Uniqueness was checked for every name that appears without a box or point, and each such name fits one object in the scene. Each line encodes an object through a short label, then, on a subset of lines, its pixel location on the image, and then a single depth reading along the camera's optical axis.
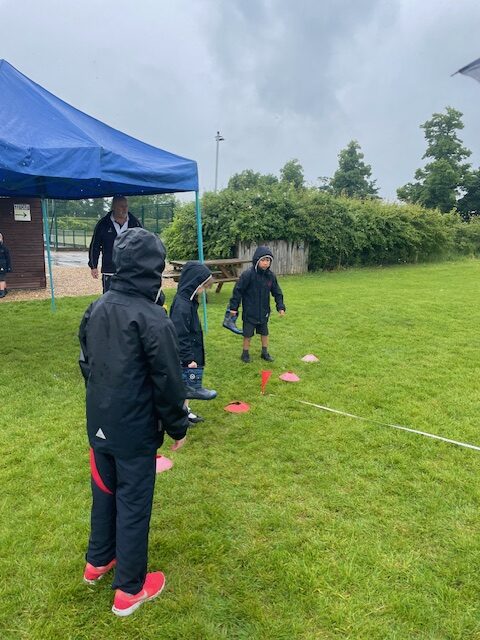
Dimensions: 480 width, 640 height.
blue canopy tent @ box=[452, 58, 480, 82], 3.18
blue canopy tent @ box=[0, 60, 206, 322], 4.73
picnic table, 11.02
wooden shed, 11.34
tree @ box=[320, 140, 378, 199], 48.53
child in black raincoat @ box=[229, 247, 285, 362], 5.84
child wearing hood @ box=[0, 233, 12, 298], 10.54
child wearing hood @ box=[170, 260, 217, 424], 3.87
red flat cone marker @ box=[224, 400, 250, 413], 4.60
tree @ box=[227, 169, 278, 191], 49.41
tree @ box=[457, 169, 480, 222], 38.25
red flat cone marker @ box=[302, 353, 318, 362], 6.29
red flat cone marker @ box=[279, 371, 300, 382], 5.50
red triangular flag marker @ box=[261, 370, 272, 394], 5.04
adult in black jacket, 6.14
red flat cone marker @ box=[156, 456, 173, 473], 3.49
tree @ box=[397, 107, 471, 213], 37.78
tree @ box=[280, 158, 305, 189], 52.66
